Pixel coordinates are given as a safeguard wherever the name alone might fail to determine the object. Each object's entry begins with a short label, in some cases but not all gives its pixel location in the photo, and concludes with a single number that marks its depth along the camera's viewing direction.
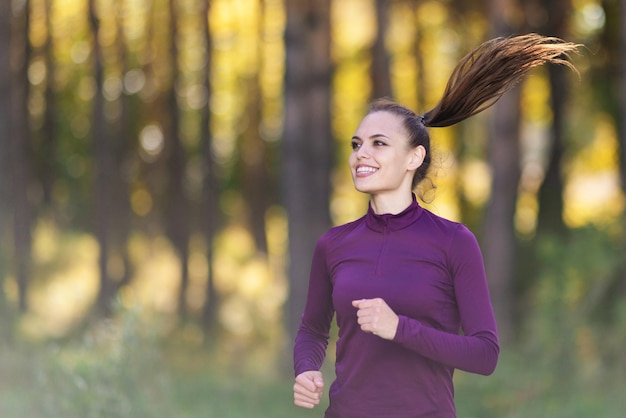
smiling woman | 6.88
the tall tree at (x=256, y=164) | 57.64
